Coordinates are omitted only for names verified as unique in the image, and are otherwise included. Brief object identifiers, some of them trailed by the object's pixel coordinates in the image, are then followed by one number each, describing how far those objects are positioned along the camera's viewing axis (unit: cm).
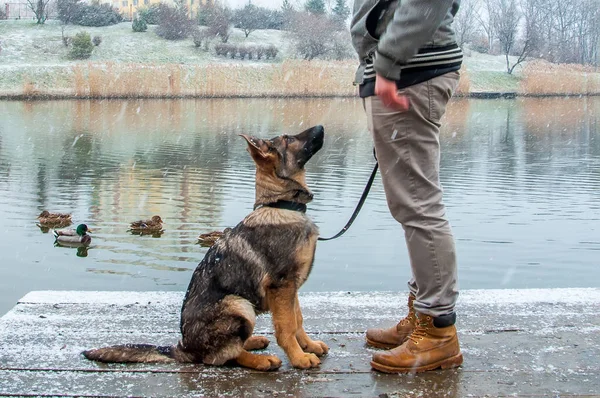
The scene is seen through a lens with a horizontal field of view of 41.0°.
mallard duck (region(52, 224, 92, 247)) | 1069
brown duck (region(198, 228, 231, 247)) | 1016
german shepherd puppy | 376
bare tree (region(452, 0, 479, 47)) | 7275
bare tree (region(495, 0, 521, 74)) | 6283
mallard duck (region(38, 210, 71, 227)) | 1152
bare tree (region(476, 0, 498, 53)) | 7144
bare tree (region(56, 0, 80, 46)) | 6275
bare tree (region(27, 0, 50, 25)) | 6303
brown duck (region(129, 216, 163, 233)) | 1112
